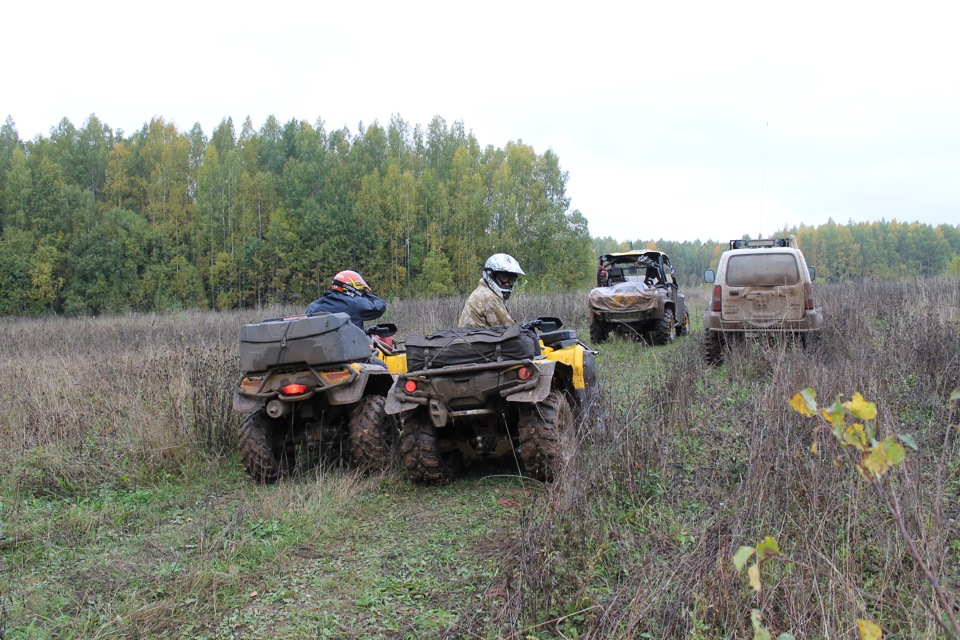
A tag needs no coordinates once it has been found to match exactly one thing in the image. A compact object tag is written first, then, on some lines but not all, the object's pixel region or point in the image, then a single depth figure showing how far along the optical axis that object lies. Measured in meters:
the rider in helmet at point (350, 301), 6.45
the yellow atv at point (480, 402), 4.64
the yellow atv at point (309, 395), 5.01
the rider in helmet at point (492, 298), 6.00
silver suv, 8.94
